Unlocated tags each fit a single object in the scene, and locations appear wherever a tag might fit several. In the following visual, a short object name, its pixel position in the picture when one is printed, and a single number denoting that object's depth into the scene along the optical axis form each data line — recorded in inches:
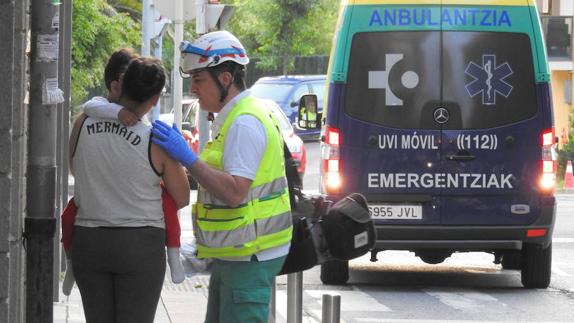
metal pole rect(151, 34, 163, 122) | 1812.8
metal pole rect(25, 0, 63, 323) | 375.8
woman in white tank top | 392.7
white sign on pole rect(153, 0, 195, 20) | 1040.0
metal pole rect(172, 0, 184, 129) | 1041.6
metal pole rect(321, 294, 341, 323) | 495.2
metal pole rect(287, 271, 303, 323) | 535.2
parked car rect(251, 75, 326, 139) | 2541.2
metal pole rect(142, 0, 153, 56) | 1617.0
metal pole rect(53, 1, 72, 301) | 668.4
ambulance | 797.1
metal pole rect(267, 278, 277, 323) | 579.7
